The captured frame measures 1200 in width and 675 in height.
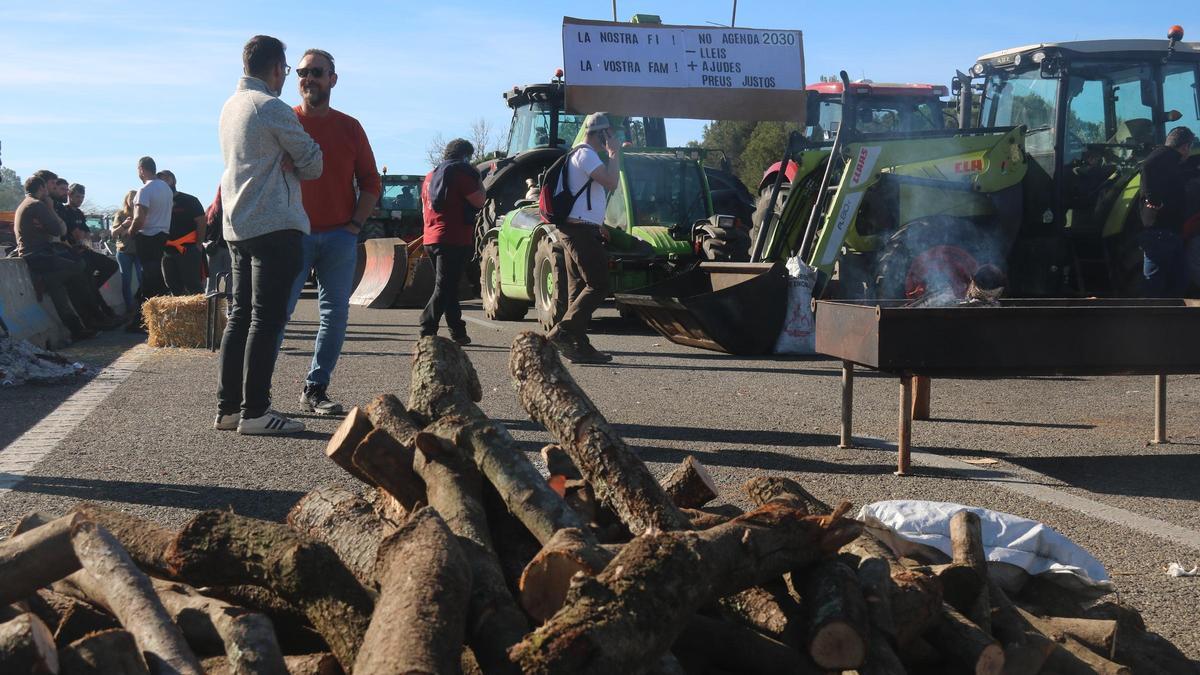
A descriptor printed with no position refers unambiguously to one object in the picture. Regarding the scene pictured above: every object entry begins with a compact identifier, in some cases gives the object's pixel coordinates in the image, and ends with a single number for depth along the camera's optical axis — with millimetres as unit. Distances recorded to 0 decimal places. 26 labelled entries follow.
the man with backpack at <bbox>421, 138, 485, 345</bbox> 11516
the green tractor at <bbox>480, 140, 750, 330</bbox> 13758
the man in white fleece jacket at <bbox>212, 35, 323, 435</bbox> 6793
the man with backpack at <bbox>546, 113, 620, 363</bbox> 10562
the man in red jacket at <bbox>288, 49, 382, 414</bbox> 7477
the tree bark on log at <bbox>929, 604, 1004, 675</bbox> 2947
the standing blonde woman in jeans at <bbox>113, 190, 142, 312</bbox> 15680
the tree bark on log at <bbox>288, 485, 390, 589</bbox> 3168
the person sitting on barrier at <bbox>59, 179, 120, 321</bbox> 16155
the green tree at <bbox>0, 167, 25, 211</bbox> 111100
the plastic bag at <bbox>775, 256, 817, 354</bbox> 11258
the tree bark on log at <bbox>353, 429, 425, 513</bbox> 3768
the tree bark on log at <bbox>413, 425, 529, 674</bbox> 2660
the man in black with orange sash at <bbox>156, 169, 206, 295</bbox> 15227
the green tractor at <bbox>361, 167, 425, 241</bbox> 25812
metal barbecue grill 6285
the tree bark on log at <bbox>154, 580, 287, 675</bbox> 2551
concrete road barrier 12148
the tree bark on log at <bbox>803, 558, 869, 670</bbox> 2766
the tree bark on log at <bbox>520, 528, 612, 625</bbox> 2764
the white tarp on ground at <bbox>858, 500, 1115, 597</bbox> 3768
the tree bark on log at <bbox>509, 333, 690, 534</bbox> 3548
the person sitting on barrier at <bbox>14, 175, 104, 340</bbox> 13836
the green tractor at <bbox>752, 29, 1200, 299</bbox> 12281
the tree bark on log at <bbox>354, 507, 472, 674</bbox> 2316
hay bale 12977
